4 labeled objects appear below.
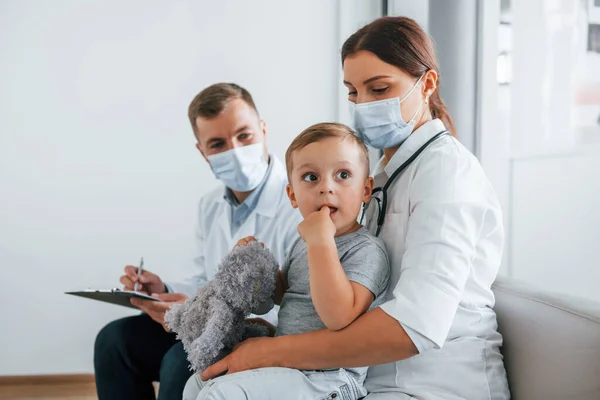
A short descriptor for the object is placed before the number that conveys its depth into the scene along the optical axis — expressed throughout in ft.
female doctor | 3.72
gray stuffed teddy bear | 4.16
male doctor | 6.25
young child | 3.77
